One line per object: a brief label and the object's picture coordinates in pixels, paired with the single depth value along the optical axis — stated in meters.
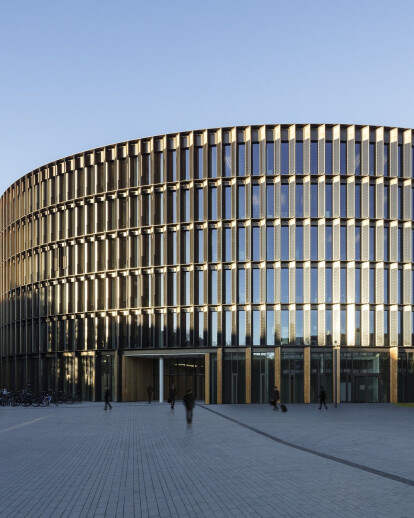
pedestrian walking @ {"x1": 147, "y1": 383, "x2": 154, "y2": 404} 51.22
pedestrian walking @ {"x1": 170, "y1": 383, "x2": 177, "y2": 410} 40.79
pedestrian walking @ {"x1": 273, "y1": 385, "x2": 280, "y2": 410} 40.91
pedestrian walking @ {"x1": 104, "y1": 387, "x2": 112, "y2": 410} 40.22
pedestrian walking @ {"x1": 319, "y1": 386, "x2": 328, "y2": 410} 43.38
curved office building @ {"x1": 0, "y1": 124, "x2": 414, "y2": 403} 53.25
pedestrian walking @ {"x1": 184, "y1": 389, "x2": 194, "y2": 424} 26.34
